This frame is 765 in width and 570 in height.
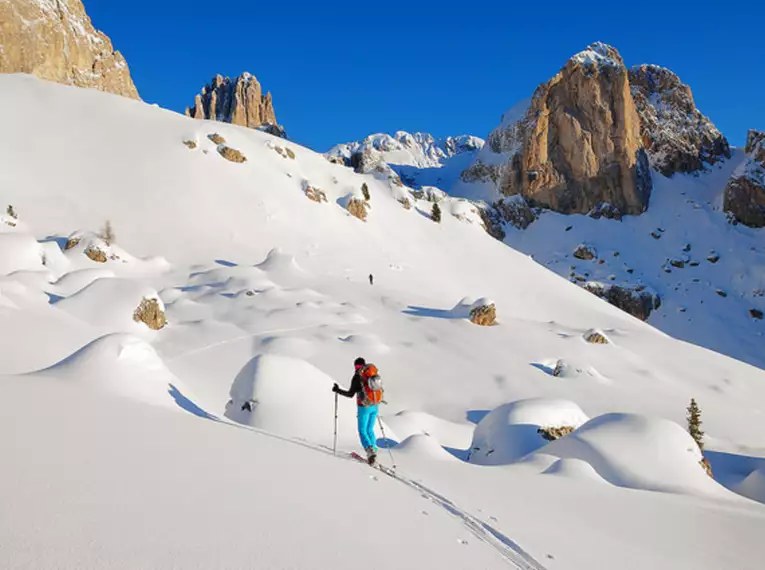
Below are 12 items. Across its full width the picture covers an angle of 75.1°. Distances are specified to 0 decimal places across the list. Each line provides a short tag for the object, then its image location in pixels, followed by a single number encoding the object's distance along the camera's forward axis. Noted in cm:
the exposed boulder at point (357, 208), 5856
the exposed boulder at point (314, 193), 5691
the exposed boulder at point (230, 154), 5678
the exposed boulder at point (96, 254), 3534
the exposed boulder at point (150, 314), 2600
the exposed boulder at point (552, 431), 1622
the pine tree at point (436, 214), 6669
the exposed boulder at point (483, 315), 3278
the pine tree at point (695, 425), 2192
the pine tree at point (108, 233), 3992
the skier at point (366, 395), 853
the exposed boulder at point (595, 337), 3306
